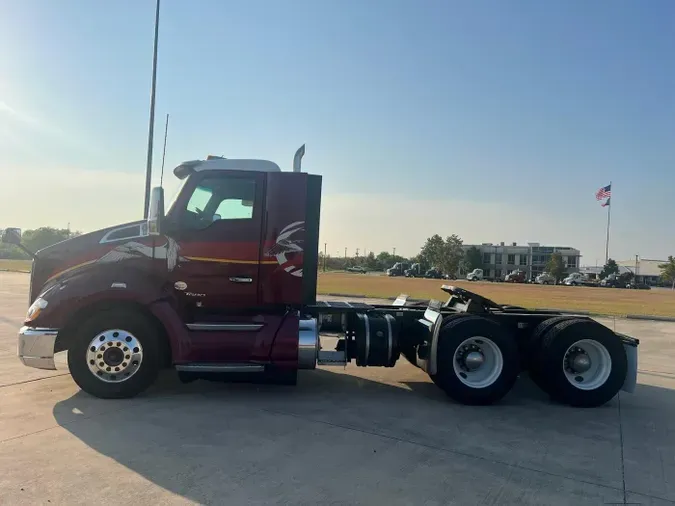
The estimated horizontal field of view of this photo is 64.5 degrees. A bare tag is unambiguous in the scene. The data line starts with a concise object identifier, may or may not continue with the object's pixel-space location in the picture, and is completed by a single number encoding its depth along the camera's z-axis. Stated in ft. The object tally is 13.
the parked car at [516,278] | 245.65
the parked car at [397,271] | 264.93
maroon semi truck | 20.57
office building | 373.40
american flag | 229.25
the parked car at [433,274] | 265.13
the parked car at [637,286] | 234.17
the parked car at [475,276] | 270.63
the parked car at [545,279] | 269.44
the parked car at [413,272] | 269.75
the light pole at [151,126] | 45.24
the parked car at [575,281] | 248.77
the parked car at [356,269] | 332.80
